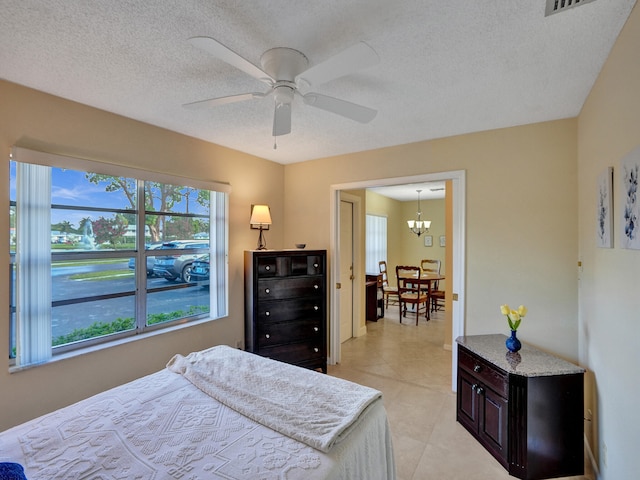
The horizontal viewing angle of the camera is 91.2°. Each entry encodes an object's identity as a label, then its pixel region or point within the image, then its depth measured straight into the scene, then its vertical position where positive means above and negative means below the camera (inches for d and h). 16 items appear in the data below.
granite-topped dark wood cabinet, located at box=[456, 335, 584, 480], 78.9 -45.8
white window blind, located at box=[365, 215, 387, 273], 270.2 -1.4
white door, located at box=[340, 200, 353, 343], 179.3 -18.0
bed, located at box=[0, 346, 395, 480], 46.4 -33.6
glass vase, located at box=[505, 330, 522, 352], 91.7 -30.5
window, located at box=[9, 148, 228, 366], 81.4 -4.5
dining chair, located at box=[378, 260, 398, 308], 240.3 -40.0
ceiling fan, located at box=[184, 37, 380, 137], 52.3 +30.0
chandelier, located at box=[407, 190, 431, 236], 287.1 +13.3
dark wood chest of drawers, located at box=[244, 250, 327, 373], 126.9 -28.1
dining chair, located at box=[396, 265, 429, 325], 220.7 -38.2
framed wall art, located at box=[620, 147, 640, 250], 51.9 +7.0
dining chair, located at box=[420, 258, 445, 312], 243.1 -39.8
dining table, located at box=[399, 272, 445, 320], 221.3 -28.3
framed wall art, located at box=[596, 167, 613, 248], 66.1 +6.8
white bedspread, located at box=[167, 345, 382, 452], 54.6 -32.6
